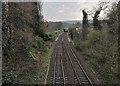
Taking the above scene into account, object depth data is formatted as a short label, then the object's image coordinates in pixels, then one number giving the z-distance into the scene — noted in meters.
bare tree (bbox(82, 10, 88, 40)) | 45.03
